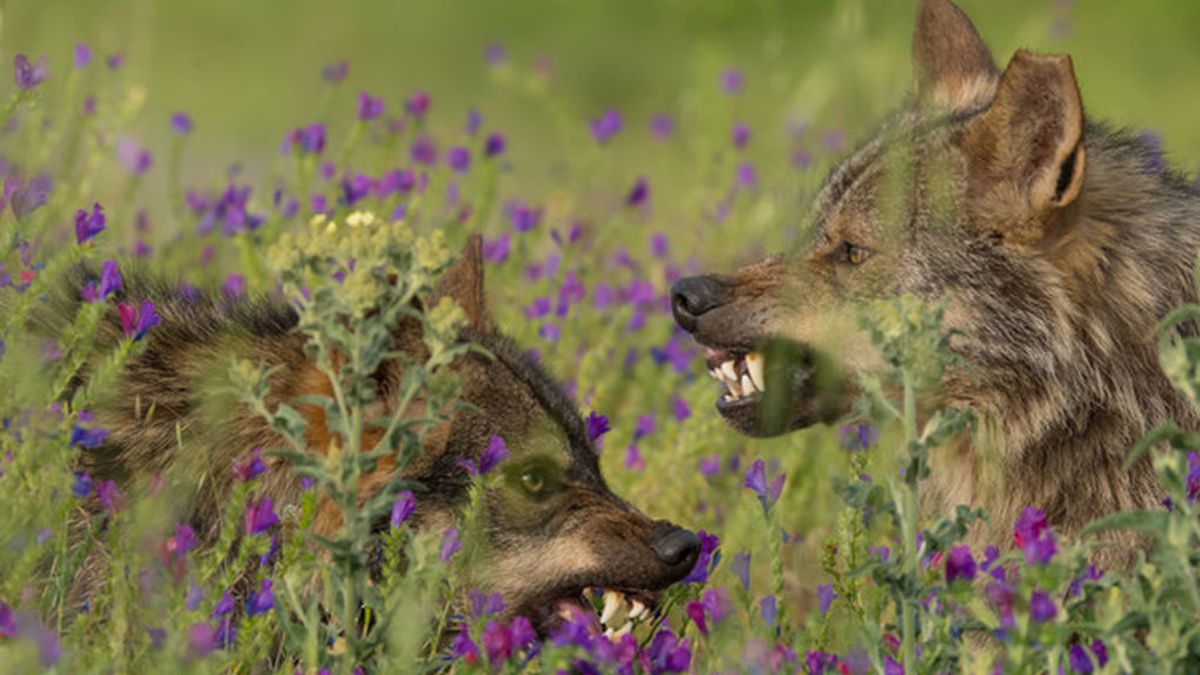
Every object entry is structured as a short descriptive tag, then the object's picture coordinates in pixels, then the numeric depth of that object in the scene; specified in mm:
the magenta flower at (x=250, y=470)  7078
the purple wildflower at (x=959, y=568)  6242
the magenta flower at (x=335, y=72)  12836
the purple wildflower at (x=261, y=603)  6680
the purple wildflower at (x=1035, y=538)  5762
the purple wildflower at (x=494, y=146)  12500
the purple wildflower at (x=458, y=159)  12805
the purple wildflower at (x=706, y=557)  7891
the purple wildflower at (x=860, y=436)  8633
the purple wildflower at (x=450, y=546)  6994
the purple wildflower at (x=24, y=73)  8047
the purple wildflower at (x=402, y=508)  6953
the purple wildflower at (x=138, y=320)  7281
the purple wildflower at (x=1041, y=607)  5691
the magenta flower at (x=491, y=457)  7594
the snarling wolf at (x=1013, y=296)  9055
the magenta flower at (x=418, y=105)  12625
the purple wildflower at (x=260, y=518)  7012
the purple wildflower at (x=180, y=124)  12734
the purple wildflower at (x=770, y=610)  6914
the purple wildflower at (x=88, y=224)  7359
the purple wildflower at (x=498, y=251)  12328
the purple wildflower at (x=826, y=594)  7539
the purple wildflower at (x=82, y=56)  11686
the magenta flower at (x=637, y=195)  13187
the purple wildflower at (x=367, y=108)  11500
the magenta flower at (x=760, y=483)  7039
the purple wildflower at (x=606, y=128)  13984
